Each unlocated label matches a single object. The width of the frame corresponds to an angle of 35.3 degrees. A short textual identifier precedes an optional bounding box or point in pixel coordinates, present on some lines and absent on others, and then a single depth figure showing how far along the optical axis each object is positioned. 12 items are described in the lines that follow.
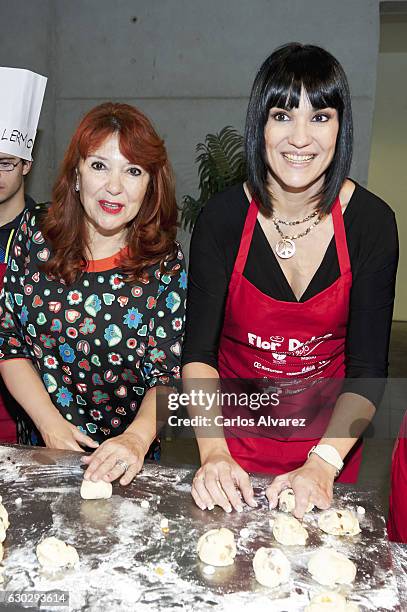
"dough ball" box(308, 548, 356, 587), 1.18
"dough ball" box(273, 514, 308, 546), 1.30
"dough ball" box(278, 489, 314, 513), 1.41
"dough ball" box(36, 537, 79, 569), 1.20
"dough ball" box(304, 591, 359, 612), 1.11
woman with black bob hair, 1.54
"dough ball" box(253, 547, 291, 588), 1.18
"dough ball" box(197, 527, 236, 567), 1.22
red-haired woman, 1.72
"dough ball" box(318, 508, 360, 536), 1.33
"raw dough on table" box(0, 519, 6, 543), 1.26
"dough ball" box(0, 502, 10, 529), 1.31
